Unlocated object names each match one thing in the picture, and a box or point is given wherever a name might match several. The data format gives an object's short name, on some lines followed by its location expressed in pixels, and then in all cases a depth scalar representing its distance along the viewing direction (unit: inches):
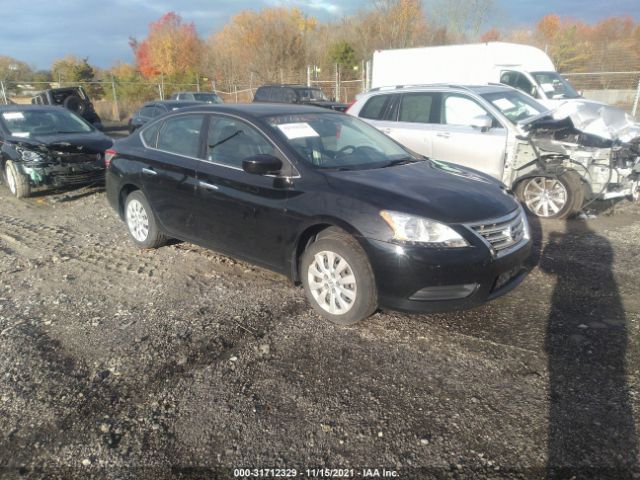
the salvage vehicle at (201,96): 896.3
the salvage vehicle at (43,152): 319.3
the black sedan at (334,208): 134.5
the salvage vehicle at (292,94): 762.8
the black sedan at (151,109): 647.8
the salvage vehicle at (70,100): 682.8
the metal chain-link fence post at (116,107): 1078.9
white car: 258.5
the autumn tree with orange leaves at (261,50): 1453.0
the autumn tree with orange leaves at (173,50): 2066.9
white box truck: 526.0
